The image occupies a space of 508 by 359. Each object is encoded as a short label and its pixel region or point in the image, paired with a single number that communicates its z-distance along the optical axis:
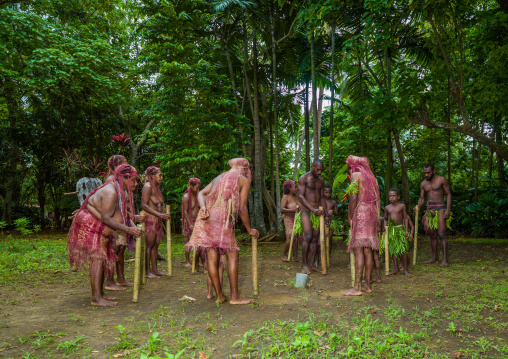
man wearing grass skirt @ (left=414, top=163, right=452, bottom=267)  7.41
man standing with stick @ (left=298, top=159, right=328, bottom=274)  6.82
